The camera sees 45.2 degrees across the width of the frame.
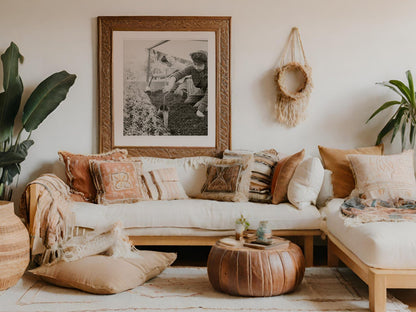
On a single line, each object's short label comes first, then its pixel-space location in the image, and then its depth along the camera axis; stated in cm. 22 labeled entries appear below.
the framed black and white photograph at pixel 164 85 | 476
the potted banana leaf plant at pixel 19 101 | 444
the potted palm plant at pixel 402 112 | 443
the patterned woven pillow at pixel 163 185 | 432
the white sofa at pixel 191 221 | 385
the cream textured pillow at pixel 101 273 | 312
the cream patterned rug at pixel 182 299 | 290
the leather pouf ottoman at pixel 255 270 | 300
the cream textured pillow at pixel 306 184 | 402
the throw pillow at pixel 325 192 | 436
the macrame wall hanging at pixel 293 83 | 469
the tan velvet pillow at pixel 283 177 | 416
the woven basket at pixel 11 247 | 318
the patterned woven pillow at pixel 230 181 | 424
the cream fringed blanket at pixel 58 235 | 347
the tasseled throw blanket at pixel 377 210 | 325
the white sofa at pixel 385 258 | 277
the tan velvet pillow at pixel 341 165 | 439
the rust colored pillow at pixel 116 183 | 417
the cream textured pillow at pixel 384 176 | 396
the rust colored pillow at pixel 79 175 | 432
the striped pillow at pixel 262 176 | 426
